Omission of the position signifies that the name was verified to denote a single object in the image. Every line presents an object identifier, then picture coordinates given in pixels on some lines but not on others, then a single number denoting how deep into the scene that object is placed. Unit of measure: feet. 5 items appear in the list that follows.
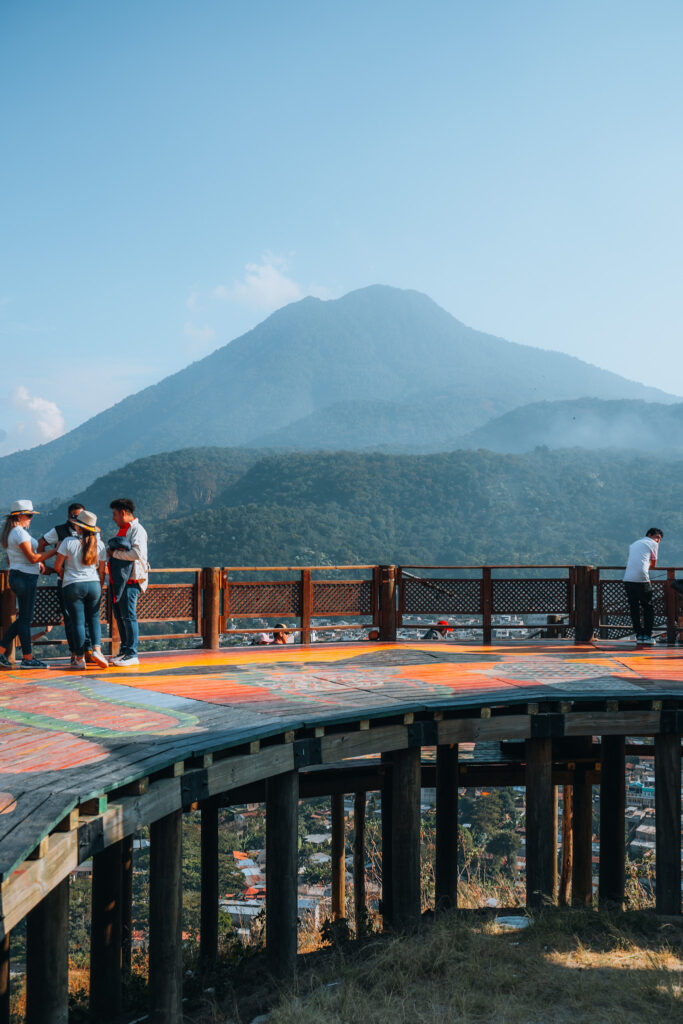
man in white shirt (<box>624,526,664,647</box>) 42.39
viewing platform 18.52
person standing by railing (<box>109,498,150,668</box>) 33.47
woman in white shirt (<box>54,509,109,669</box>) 32.04
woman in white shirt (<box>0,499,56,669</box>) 32.27
